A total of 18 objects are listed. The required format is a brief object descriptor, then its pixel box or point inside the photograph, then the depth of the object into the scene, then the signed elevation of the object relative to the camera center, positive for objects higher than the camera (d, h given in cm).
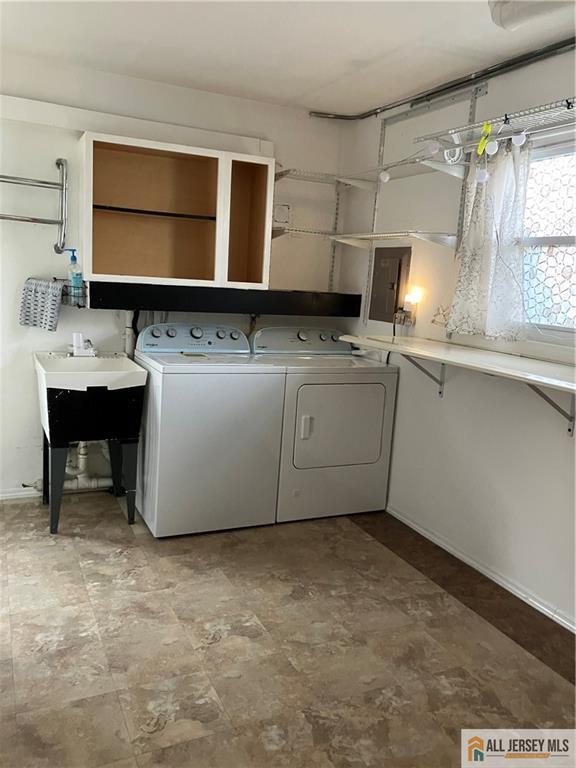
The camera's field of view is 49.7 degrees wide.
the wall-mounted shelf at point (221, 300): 321 -16
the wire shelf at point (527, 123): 220 +65
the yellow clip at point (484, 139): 243 +59
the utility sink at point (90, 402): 295 -67
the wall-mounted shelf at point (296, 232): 373 +28
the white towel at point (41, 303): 321 -23
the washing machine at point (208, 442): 304 -86
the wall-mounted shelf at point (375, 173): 286 +59
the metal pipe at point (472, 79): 251 +97
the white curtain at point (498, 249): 258 +17
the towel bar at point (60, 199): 320 +32
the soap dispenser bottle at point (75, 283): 328 -11
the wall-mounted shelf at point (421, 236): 289 +23
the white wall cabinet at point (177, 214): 337 +30
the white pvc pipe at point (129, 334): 356 -39
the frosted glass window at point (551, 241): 251 +21
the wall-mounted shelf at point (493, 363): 214 -28
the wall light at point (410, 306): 338 -12
